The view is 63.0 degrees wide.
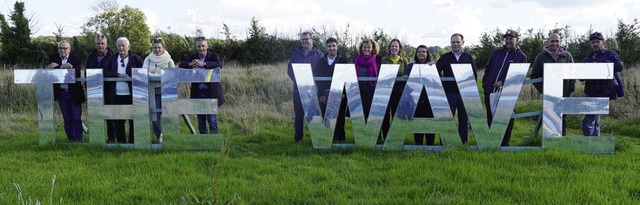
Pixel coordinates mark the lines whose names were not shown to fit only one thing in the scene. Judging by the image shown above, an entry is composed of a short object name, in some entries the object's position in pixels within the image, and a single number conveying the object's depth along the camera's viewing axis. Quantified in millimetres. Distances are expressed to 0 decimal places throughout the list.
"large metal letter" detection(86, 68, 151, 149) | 7328
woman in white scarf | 7793
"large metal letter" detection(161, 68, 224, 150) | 7227
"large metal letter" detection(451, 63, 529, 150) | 6898
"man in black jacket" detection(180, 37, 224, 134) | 7746
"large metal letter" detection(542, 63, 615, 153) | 6707
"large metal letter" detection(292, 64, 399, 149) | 7098
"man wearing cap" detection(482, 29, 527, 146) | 7160
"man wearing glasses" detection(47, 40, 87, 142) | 7883
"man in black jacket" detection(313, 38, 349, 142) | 7594
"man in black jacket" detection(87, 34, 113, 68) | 7863
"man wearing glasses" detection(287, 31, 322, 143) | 7715
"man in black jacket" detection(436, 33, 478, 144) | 7191
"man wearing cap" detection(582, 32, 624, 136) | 7184
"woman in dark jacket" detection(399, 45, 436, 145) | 7434
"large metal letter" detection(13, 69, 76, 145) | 7457
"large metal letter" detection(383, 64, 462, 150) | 6992
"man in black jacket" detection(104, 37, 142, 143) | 7645
